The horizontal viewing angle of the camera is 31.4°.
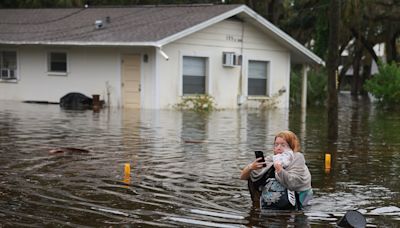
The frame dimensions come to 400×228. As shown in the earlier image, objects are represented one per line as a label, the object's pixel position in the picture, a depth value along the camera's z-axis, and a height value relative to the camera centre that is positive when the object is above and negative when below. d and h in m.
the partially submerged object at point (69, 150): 12.26 -1.40
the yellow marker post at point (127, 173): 9.51 -1.41
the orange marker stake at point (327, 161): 11.14 -1.38
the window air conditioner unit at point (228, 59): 28.68 +0.51
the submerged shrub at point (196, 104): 27.21 -1.26
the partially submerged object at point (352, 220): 6.71 -1.39
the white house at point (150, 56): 26.81 +0.58
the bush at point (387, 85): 30.73 -0.49
